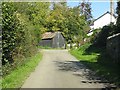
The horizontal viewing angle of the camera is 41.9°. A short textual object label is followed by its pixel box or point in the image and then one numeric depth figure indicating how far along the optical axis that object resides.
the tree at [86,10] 50.38
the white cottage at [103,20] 37.78
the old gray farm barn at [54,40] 36.28
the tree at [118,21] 15.27
